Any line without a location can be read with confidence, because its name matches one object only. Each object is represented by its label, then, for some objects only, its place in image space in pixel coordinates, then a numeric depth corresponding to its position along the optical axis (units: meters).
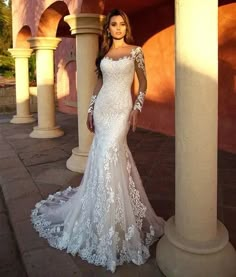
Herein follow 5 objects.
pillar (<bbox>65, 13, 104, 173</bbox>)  5.04
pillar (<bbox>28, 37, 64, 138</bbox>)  7.93
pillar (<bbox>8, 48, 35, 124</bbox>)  10.55
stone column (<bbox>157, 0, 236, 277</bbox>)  2.27
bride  2.78
